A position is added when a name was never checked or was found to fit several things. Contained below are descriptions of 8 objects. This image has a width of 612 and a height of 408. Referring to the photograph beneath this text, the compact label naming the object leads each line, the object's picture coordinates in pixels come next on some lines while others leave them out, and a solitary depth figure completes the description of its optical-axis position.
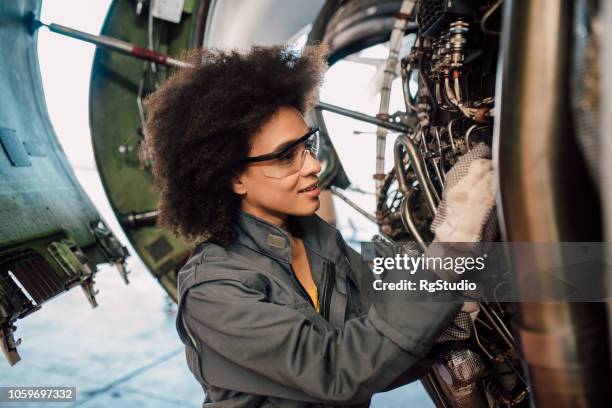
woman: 0.88
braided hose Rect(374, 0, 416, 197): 1.84
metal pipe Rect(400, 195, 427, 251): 1.44
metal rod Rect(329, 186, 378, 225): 2.22
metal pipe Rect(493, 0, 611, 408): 0.60
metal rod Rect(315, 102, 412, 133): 2.03
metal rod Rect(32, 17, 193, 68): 2.16
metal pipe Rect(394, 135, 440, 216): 1.42
